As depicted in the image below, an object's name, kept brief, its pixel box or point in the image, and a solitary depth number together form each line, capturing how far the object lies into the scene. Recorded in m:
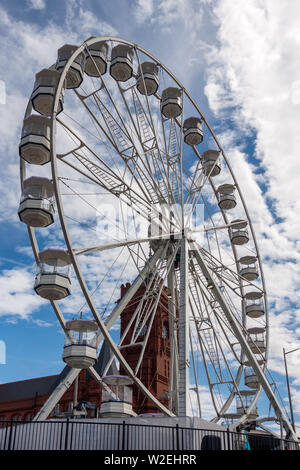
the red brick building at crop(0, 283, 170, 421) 51.31
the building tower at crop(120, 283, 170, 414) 50.72
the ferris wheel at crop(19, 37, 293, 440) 23.59
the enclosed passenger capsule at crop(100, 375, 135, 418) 23.22
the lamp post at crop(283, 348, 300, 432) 35.36
